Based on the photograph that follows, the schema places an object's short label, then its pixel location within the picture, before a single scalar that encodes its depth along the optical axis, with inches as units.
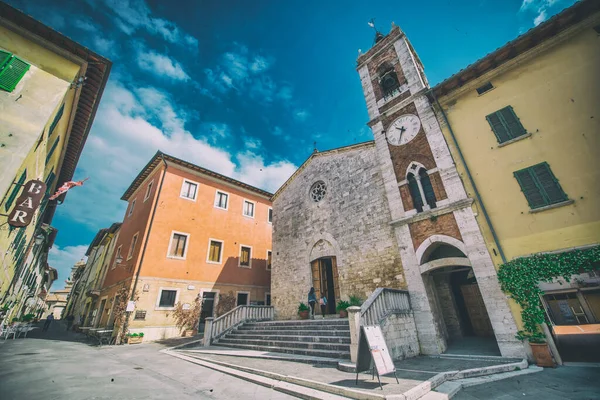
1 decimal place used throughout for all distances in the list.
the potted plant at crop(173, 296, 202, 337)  570.3
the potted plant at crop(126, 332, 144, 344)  492.1
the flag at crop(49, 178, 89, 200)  408.3
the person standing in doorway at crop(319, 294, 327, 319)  474.9
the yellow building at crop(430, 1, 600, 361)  272.2
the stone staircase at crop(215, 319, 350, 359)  304.3
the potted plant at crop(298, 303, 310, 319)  480.1
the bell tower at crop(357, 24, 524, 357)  317.7
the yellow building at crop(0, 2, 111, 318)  272.2
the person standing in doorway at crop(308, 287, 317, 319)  485.4
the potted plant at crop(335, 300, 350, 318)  402.0
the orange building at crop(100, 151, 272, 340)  559.5
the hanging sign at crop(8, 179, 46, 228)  271.0
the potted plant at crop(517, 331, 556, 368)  244.5
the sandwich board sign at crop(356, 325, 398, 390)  185.8
